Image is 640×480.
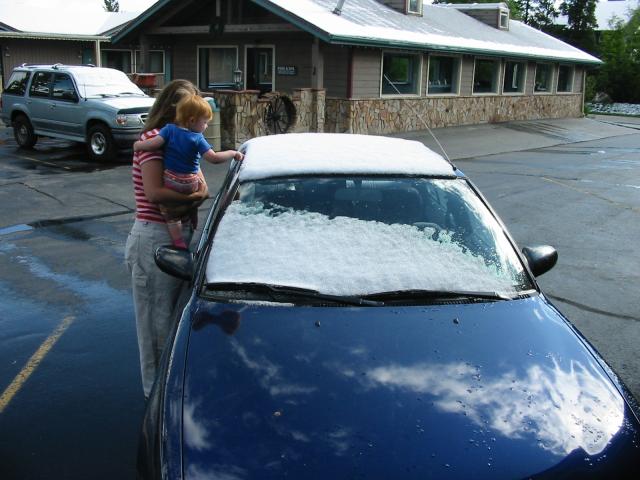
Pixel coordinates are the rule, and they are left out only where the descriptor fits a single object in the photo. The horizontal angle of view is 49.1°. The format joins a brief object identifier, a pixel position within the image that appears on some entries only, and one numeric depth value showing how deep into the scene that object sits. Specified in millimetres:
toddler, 4012
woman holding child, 4074
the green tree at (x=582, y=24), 56031
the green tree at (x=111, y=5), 97562
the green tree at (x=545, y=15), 59719
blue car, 2369
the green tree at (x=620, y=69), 50038
